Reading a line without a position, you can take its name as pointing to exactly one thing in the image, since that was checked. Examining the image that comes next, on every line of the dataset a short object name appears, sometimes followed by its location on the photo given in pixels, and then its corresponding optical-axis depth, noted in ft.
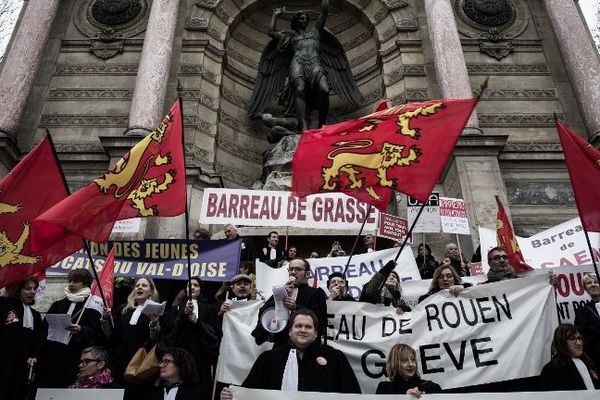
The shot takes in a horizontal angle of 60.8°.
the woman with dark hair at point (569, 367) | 12.65
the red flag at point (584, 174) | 16.34
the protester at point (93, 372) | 13.94
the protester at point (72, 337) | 14.98
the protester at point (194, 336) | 14.98
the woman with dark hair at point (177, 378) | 12.79
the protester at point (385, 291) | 17.08
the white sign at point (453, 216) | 30.83
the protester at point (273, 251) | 28.86
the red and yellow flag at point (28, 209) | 15.85
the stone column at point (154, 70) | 39.37
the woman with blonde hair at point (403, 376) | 12.28
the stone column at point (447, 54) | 40.50
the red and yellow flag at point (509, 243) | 22.28
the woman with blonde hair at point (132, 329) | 15.19
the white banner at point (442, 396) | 10.52
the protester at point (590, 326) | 14.35
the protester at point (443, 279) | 17.43
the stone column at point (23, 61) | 39.96
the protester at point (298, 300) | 14.28
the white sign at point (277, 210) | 28.81
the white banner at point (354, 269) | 22.45
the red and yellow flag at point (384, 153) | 17.61
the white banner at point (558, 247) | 24.59
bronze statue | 44.27
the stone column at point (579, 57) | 40.50
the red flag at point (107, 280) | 18.92
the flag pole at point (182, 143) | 14.38
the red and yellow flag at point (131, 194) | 15.17
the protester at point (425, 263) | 26.99
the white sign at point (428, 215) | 30.07
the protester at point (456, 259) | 25.44
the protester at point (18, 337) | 14.28
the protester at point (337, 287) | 17.25
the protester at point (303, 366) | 12.05
